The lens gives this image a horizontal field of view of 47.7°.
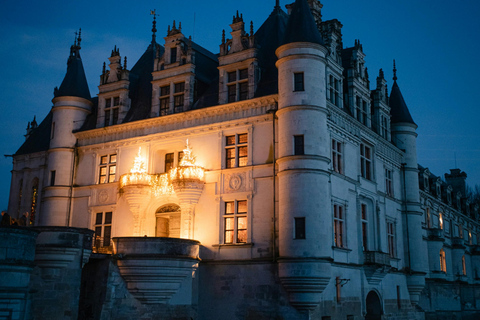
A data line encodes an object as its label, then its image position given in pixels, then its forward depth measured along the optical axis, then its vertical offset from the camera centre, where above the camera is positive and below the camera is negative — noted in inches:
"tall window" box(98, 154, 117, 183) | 1307.8 +279.6
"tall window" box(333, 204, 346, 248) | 1103.6 +131.6
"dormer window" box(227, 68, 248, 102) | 1160.2 +427.7
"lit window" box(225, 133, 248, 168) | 1133.1 +280.5
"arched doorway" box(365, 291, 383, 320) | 1244.5 -37.1
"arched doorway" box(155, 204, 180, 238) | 1208.2 +148.9
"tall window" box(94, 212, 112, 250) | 1255.5 +130.1
